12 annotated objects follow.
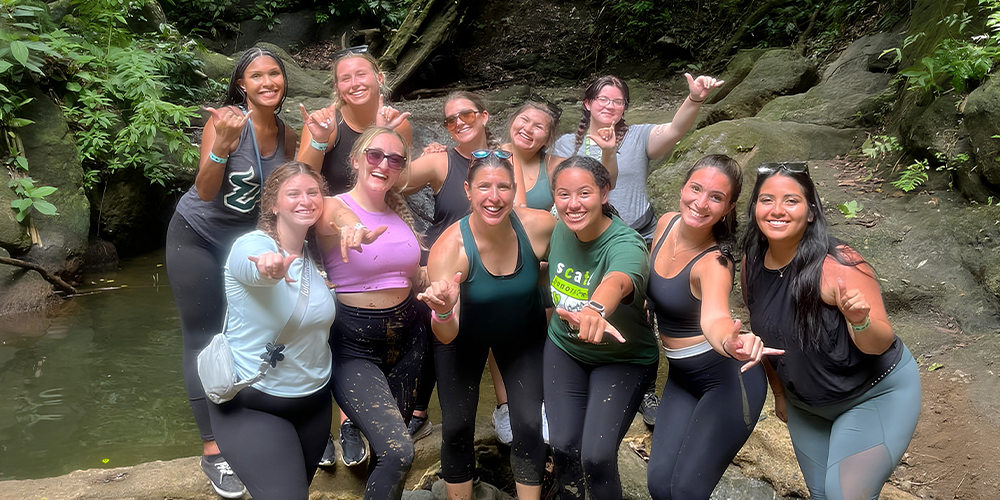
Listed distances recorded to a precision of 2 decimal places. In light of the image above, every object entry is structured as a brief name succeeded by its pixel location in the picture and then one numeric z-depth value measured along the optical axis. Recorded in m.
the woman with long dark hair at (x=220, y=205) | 2.87
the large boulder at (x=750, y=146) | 6.05
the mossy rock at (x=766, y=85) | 7.65
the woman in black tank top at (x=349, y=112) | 3.14
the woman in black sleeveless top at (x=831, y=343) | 2.32
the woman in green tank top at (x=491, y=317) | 2.73
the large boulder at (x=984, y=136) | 4.68
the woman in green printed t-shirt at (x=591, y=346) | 2.62
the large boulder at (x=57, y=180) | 6.52
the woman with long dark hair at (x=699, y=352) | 2.60
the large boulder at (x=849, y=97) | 6.55
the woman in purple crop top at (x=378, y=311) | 2.61
